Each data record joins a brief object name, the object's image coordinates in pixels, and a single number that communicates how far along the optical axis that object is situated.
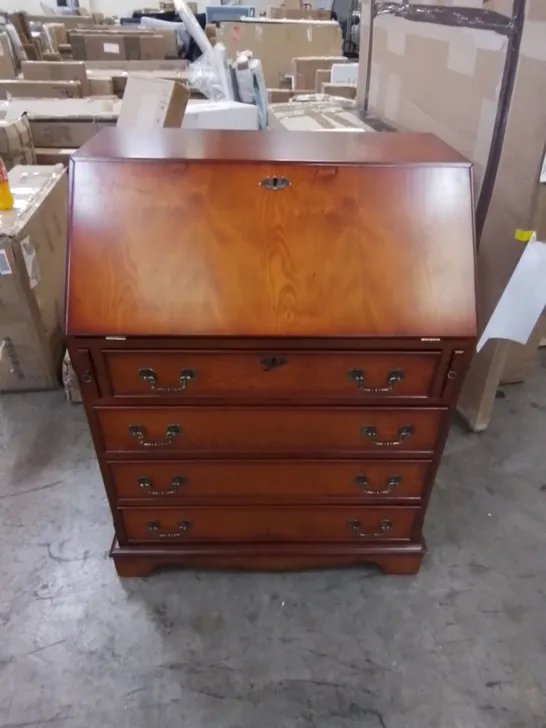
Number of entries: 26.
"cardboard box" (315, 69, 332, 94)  3.70
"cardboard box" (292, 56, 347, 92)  3.95
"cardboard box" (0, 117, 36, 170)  2.39
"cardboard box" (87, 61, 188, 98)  3.71
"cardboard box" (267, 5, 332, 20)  5.96
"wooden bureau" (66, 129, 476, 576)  1.02
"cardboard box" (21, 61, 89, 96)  3.55
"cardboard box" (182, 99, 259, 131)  2.16
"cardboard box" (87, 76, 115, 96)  3.62
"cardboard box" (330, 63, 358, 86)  3.45
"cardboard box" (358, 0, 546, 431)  1.35
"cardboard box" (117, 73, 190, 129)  1.85
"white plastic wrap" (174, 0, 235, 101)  2.40
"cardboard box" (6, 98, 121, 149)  2.79
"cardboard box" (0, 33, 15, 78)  3.96
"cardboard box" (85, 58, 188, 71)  4.51
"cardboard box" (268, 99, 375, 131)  1.96
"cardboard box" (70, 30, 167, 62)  4.91
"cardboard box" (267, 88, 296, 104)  3.56
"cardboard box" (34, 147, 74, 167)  2.80
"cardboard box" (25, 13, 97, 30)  6.12
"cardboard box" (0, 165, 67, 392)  1.83
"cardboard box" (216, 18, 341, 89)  4.18
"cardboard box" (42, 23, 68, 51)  5.24
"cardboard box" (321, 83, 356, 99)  3.18
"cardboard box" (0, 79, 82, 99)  3.26
